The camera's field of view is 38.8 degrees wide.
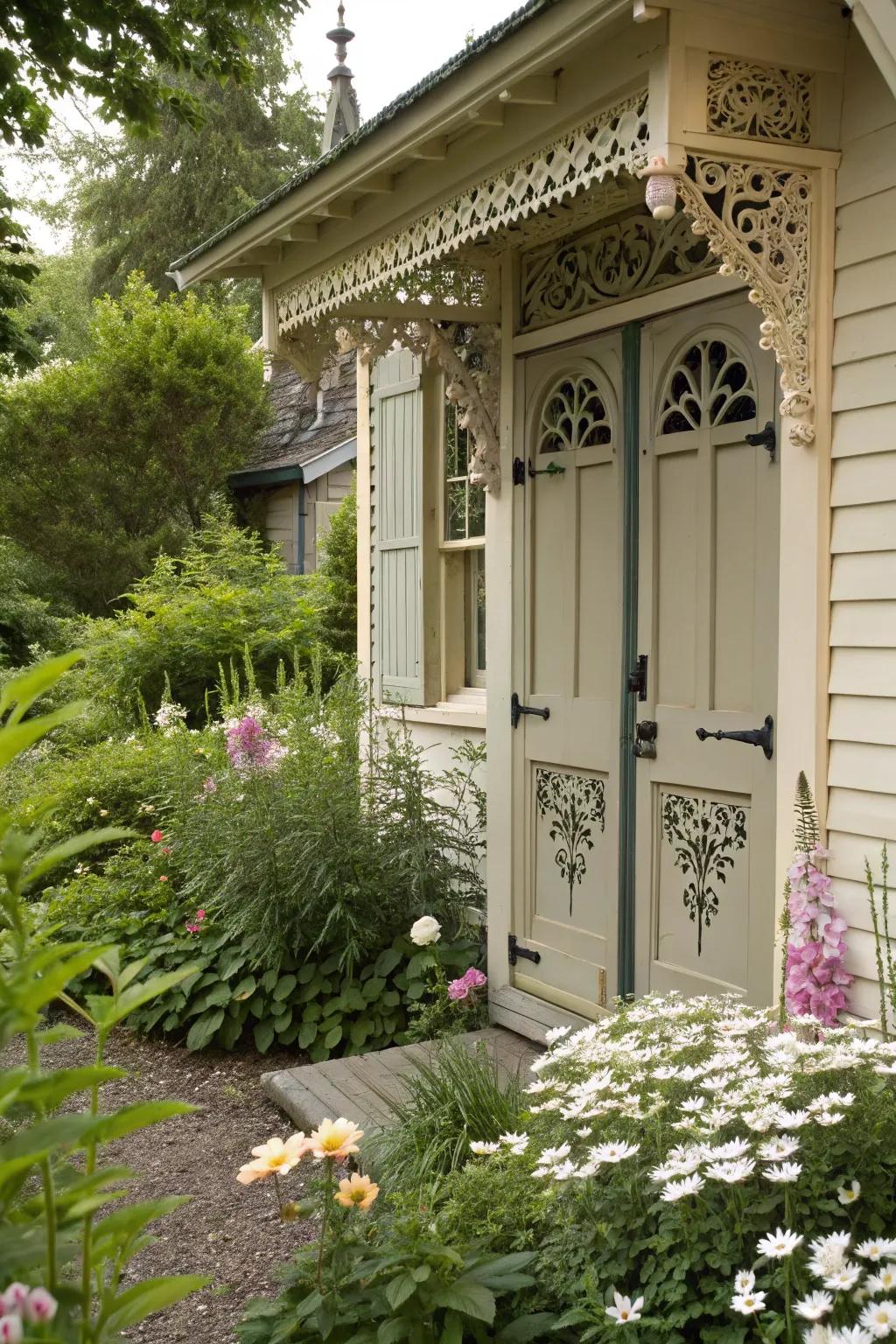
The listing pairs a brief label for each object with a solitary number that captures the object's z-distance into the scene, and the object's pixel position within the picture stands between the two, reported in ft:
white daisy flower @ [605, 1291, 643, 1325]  7.18
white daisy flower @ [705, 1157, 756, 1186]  7.03
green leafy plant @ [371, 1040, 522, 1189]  11.77
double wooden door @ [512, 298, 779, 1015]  13.57
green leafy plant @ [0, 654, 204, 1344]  3.66
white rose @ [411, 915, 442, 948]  16.43
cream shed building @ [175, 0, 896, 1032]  11.59
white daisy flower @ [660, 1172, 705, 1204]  7.23
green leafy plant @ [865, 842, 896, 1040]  10.48
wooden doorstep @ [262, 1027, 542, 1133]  14.99
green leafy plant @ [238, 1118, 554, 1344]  7.86
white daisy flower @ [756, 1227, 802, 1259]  6.42
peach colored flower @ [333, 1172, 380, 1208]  7.78
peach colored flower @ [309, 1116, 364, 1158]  7.79
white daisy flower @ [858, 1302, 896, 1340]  6.16
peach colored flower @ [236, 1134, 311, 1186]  7.68
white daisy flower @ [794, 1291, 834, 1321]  6.12
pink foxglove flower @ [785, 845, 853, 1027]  11.72
